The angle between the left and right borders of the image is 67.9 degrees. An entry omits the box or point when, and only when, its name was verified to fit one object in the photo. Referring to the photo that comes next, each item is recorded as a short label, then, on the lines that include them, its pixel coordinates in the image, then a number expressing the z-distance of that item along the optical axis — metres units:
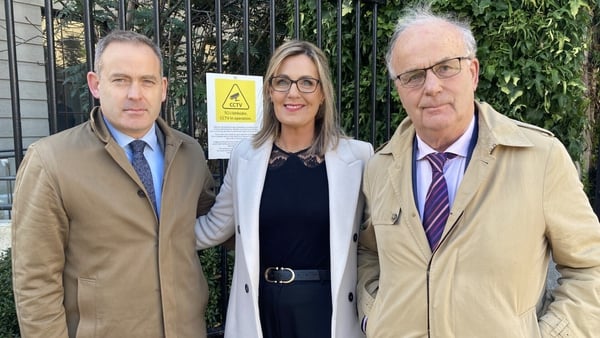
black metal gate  2.35
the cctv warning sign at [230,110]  2.70
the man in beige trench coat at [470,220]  1.57
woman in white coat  2.16
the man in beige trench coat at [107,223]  1.75
